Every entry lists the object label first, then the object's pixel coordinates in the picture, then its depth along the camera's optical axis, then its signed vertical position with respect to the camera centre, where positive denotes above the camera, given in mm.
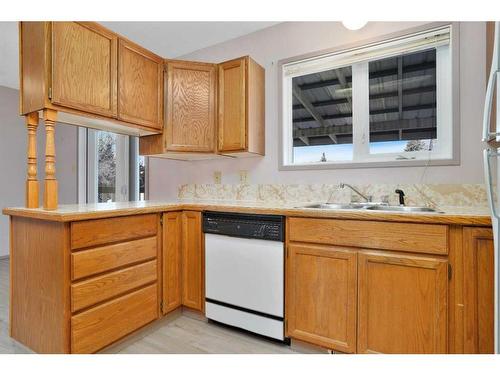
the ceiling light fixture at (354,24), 1975 +1114
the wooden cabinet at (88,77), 1664 +715
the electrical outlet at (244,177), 2670 +73
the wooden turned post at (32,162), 1770 +149
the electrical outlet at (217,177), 2811 +83
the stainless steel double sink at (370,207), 1776 -144
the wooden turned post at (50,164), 1664 +127
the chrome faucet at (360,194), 2077 -65
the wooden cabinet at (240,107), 2332 +656
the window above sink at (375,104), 1992 +634
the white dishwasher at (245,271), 1772 -559
